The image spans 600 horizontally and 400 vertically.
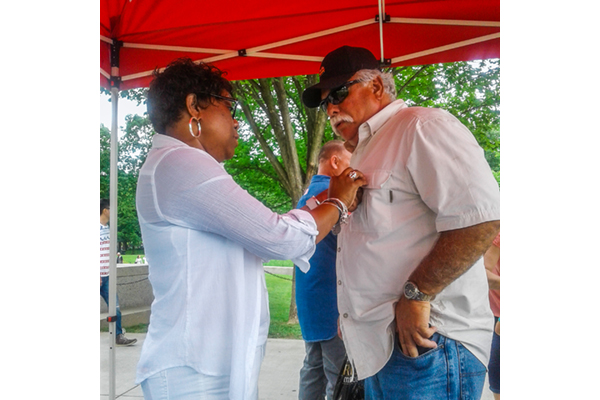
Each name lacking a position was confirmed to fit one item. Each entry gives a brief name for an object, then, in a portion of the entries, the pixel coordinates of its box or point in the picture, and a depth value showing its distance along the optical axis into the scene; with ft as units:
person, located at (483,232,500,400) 8.77
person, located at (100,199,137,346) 10.45
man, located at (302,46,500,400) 4.44
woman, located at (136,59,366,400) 4.33
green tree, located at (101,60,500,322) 19.44
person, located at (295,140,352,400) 9.19
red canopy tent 8.91
